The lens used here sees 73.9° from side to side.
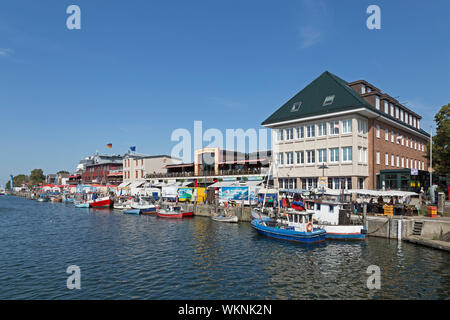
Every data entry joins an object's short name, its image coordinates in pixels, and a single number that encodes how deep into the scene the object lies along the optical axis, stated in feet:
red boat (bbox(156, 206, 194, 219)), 162.50
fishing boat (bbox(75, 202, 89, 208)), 239.30
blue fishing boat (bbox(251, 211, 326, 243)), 94.79
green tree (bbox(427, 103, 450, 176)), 128.06
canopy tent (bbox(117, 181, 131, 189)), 293.92
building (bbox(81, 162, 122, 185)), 359.01
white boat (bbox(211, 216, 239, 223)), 141.79
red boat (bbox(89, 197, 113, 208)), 232.73
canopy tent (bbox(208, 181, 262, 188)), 171.05
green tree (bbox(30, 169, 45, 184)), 622.95
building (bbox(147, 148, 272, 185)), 196.13
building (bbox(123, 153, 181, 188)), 287.07
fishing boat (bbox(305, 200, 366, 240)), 97.71
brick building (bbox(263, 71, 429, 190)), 133.08
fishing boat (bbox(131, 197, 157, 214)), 186.29
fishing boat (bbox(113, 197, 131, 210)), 213.34
